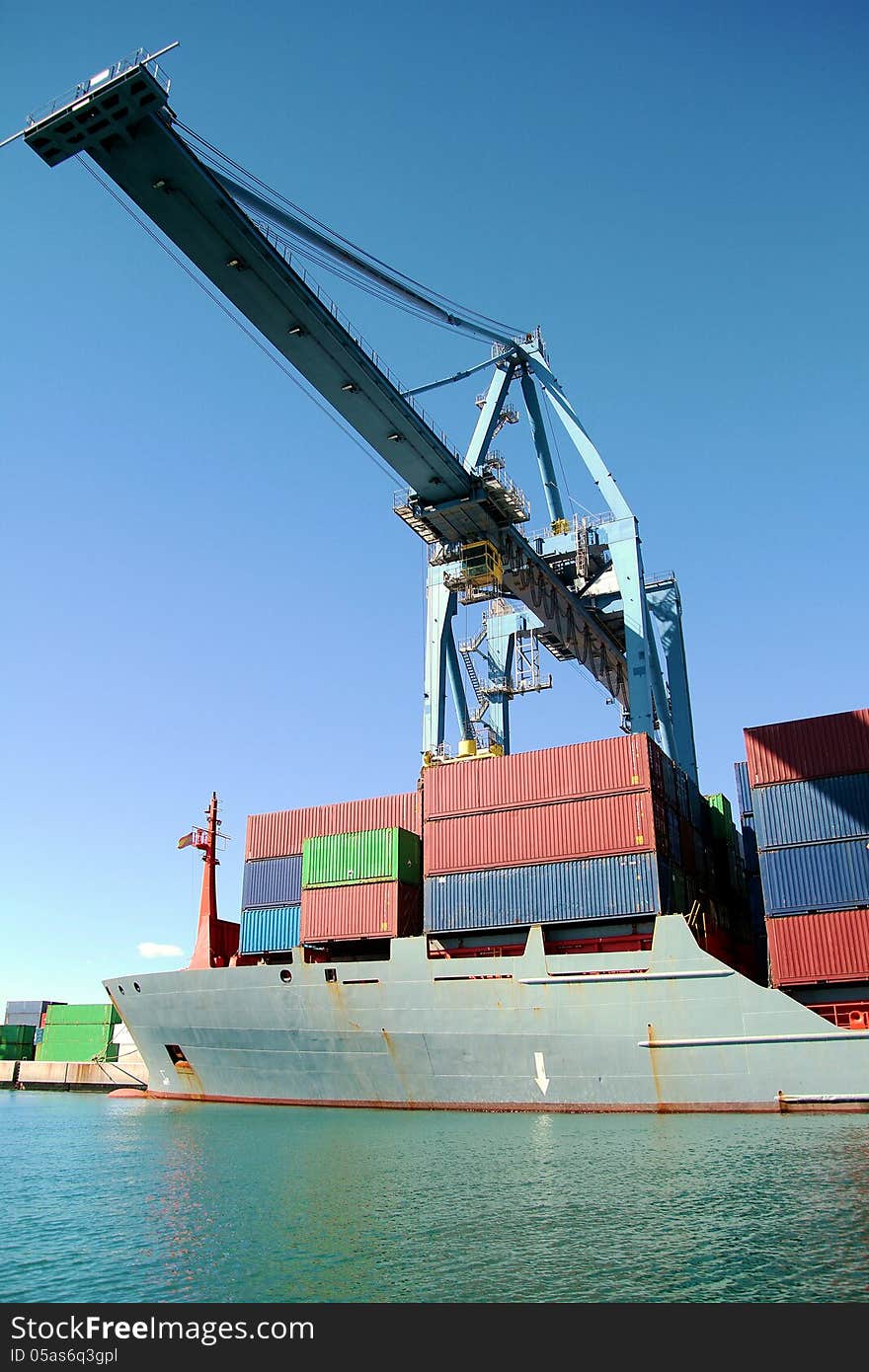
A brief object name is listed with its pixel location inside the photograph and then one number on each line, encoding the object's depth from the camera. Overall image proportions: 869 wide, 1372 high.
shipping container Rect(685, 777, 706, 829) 31.34
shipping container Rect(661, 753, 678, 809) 28.36
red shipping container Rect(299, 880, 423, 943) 28.19
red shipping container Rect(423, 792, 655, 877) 25.75
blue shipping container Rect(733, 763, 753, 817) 33.50
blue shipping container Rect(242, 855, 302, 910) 30.62
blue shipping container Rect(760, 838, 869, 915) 24.16
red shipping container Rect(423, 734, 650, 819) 26.66
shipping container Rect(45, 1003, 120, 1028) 55.94
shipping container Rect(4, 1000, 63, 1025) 63.50
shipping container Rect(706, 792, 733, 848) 33.91
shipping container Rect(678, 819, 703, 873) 28.81
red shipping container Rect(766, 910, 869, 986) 23.50
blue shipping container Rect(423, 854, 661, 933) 25.06
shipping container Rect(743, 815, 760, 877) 34.28
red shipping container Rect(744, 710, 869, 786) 25.30
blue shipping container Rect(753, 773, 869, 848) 24.69
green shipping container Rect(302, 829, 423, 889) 28.73
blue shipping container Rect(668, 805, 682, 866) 27.50
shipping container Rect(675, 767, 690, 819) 29.69
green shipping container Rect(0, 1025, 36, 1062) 61.50
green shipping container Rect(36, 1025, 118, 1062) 55.38
